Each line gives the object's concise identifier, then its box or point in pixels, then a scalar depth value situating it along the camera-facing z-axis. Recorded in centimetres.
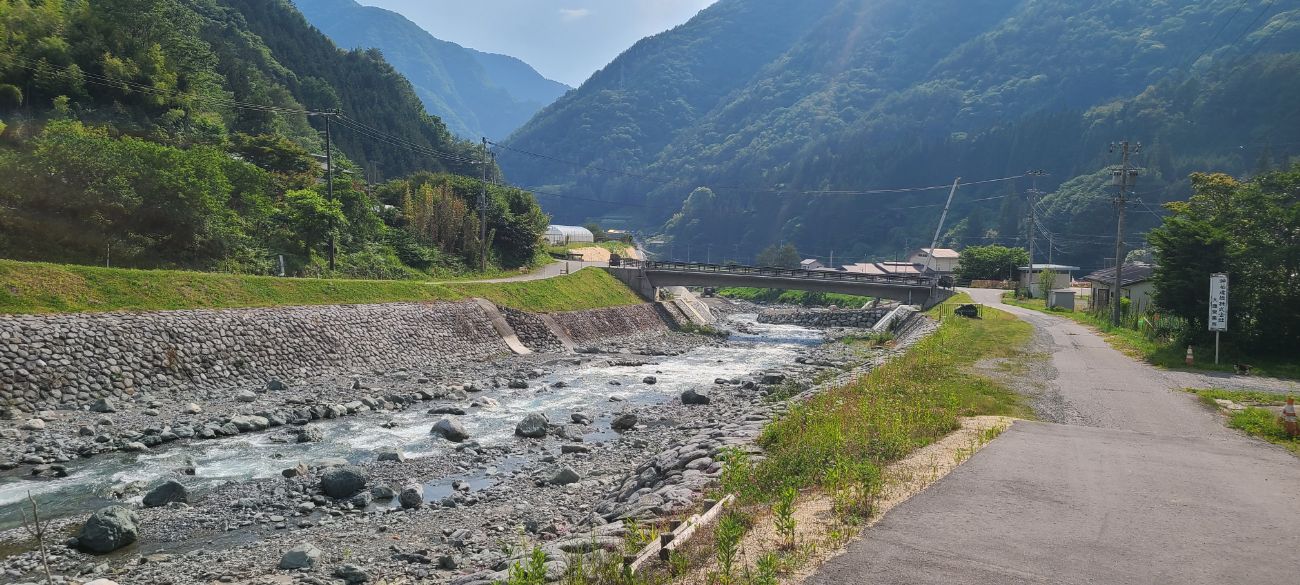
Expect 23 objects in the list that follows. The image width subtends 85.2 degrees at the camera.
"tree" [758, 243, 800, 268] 14000
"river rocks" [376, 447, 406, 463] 1657
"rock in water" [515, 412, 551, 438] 1952
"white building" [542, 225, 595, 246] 9906
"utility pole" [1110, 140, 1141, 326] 3916
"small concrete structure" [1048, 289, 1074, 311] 5438
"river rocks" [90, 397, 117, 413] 1969
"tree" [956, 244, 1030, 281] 8575
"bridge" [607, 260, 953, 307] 6469
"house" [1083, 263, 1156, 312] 4572
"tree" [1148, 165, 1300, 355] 2408
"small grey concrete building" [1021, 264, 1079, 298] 6612
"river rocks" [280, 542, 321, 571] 1009
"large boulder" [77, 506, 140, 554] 1061
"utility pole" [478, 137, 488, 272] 5661
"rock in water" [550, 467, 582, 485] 1480
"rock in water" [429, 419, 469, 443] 1908
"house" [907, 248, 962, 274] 11288
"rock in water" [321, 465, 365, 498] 1357
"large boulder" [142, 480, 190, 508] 1278
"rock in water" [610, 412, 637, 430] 2141
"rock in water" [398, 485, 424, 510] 1316
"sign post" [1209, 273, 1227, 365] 2323
